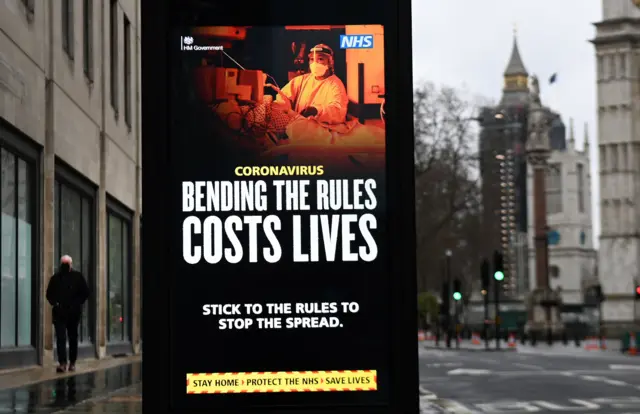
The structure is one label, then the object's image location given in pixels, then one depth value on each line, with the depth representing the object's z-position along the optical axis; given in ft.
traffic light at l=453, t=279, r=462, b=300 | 197.47
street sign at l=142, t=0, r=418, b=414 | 21.94
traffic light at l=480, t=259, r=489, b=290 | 180.34
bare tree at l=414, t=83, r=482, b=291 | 217.36
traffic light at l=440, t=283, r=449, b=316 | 240.69
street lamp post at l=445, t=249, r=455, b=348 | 213.87
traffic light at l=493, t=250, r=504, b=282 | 164.35
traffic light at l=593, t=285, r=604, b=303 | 228.84
